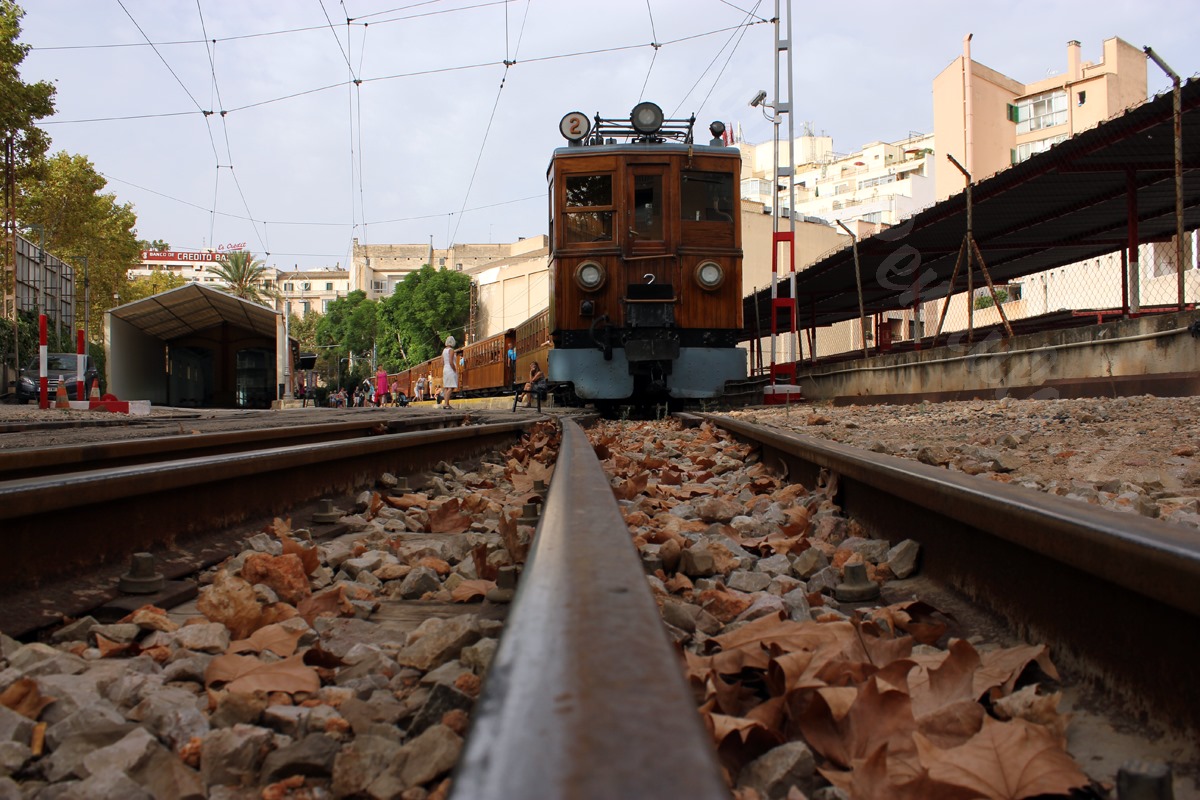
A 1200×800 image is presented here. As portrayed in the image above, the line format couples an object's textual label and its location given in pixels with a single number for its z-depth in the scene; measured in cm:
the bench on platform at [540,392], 1315
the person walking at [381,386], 3231
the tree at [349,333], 8581
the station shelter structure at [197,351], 2512
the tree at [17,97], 2125
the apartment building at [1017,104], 4850
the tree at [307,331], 9600
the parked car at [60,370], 2231
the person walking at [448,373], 1986
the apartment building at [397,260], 9700
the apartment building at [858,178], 8244
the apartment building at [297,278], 13050
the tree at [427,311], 6769
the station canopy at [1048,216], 955
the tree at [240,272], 6912
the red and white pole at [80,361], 1370
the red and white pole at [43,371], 1239
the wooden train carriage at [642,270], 1142
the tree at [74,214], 3034
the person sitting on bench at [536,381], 1335
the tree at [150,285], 5347
